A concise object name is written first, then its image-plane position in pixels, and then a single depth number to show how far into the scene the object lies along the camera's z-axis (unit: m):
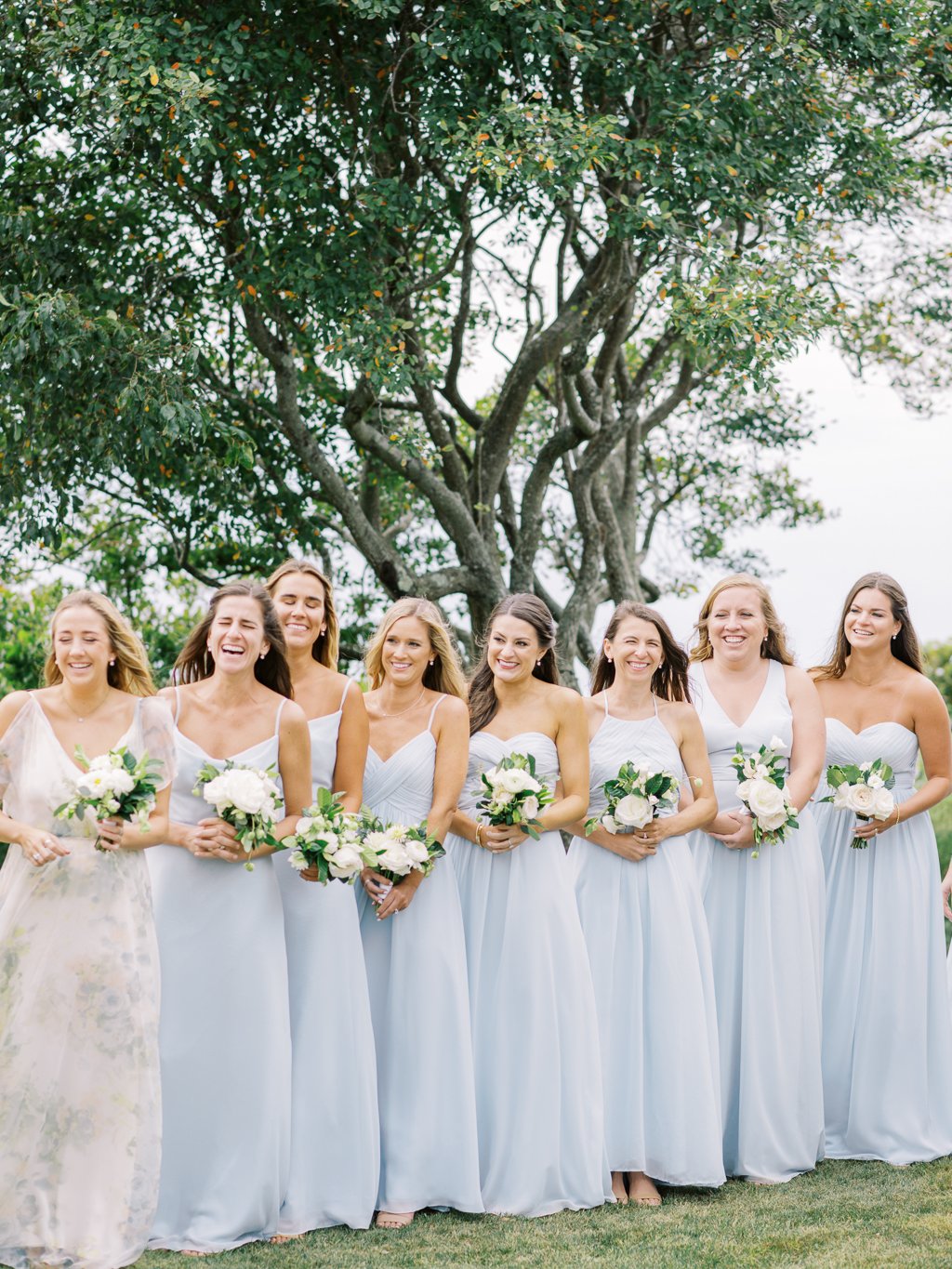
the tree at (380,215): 10.70
